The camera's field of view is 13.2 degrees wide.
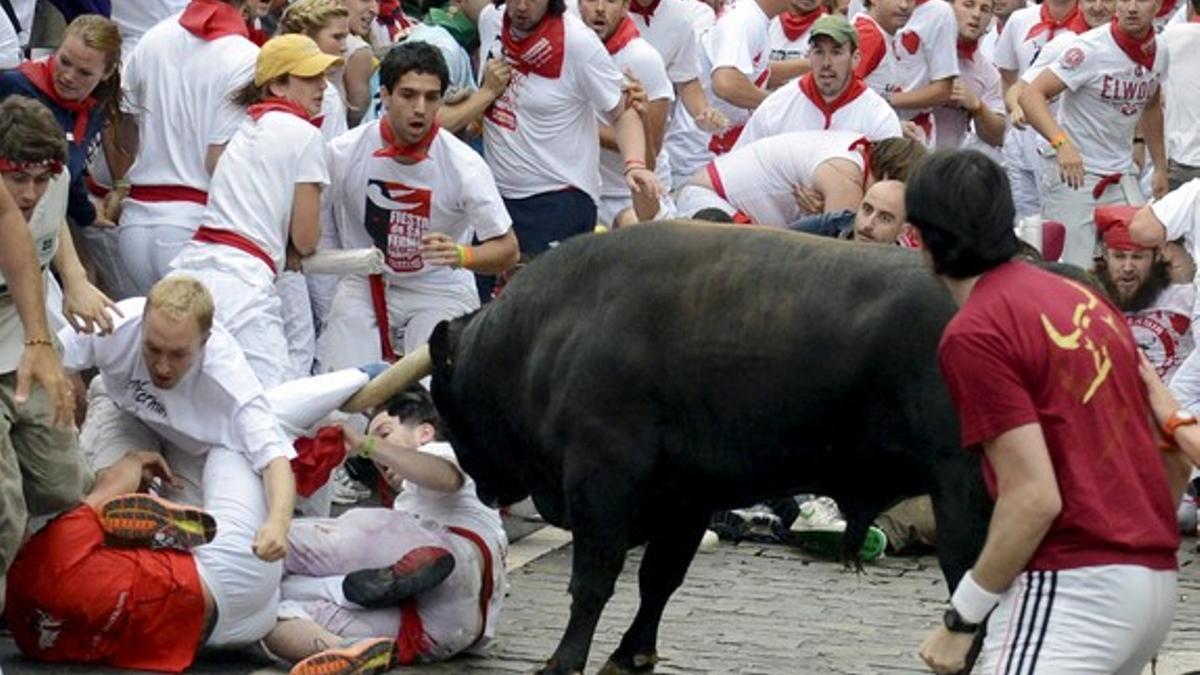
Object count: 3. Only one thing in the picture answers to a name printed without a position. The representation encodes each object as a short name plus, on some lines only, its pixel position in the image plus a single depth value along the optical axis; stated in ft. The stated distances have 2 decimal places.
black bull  49.91
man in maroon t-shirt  34.61
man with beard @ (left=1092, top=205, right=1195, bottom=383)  75.36
